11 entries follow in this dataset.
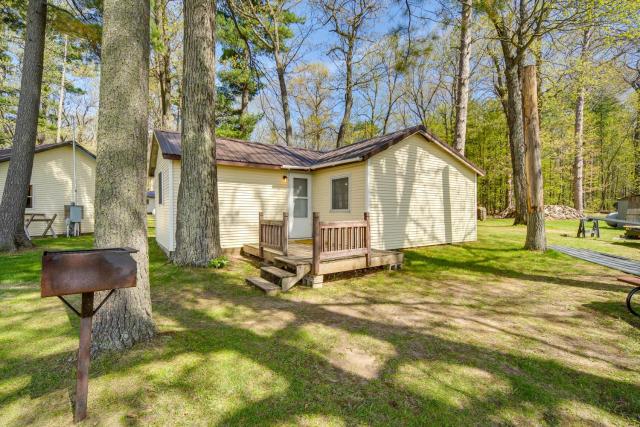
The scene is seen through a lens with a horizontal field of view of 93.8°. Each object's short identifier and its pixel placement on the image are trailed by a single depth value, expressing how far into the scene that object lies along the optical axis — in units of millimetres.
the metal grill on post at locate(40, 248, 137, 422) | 1936
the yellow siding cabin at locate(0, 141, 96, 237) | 12992
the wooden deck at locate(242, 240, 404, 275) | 5930
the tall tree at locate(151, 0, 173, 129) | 15237
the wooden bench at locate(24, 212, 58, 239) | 12244
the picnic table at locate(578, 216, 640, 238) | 10961
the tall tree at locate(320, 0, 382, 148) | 15443
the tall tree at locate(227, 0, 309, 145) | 14992
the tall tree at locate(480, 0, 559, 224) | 8062
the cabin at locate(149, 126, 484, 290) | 8469
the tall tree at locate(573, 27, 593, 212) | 18062
